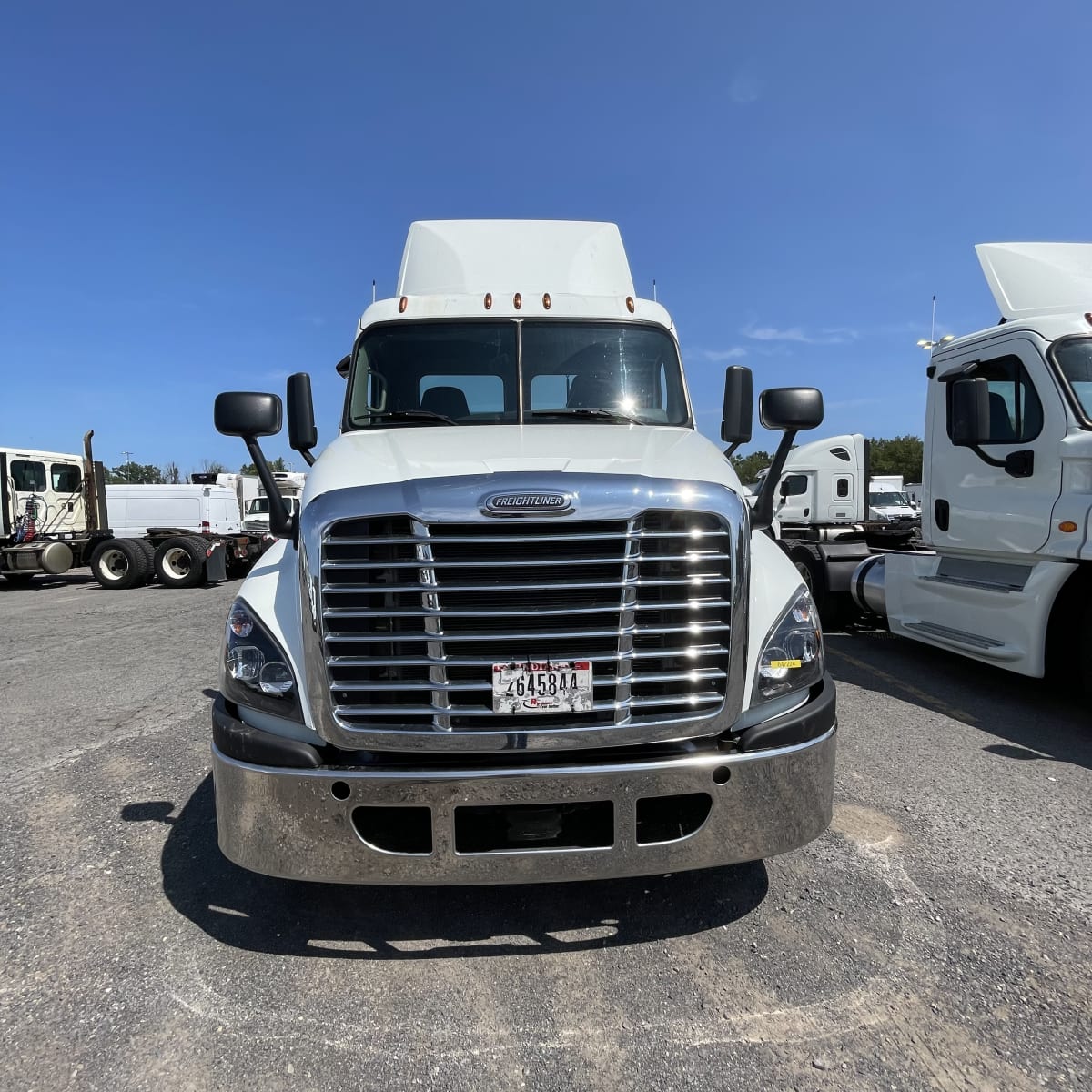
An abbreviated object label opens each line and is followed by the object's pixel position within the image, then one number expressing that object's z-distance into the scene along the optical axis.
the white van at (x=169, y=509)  18.58
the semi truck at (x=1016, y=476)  5.04
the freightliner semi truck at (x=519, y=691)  2.40
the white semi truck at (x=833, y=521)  8.71
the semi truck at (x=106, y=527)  16.16
